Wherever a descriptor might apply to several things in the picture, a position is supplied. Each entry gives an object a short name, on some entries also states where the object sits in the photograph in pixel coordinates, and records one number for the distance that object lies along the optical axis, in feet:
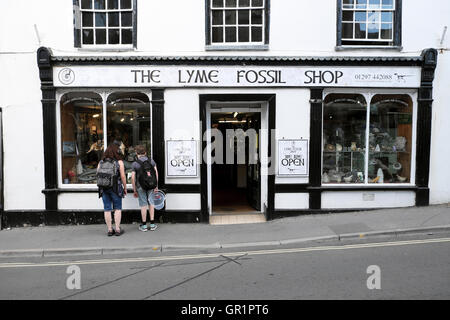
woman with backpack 26.43
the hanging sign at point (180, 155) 30.04
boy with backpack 27.37
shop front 29.73
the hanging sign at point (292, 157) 30.37
